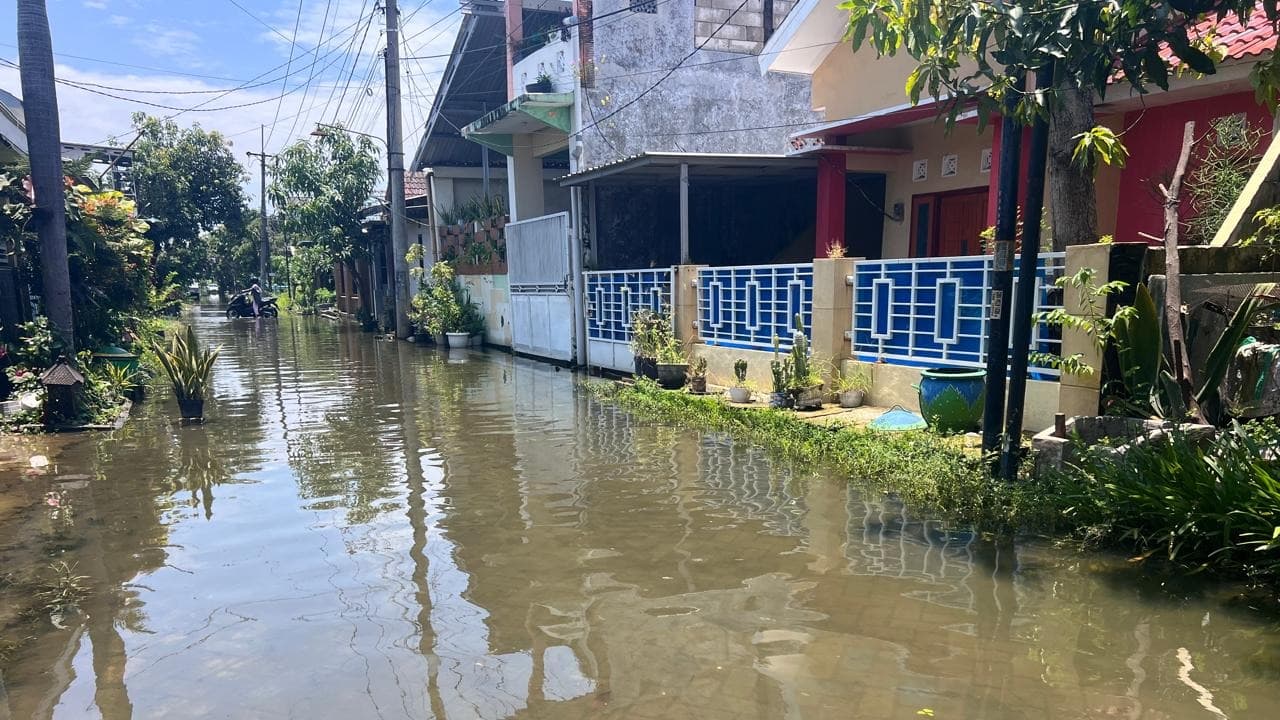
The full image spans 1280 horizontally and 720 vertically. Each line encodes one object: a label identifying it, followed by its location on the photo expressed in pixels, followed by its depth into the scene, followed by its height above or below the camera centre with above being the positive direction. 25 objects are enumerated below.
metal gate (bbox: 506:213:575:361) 14.85 -0.26
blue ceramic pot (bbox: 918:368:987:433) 6.92 -1.15
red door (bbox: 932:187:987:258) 11.63 +0.72
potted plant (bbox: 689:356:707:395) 10.66 -1.42
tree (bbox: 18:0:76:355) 9.08 +1.40
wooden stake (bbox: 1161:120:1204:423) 5.02 -0.15
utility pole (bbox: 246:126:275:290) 41.53 +1.89
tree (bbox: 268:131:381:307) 24.64 +2.80
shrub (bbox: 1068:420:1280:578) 3.95 -1.25
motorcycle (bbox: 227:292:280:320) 33.44 -1.33
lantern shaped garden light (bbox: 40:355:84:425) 9.09 -1.31
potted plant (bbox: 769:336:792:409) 8.91 -1.26
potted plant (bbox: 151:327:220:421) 9.68 -1.16
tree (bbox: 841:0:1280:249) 3.94 +1.21
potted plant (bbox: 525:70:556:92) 15.88 +3.81
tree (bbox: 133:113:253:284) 31.25 +3.88
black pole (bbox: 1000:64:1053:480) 5.23 -0.20
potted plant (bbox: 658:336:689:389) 11.02 -1.29
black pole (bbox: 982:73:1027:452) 5.43 +0.01
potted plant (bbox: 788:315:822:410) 8.78 -1.20
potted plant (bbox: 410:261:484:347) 19.64 -0.89
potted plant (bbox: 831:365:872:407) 8.66 -1.27
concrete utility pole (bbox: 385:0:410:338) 20.38 +2.77
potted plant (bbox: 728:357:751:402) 9.74 -1.42
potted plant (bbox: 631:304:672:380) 11.48 -0.97
